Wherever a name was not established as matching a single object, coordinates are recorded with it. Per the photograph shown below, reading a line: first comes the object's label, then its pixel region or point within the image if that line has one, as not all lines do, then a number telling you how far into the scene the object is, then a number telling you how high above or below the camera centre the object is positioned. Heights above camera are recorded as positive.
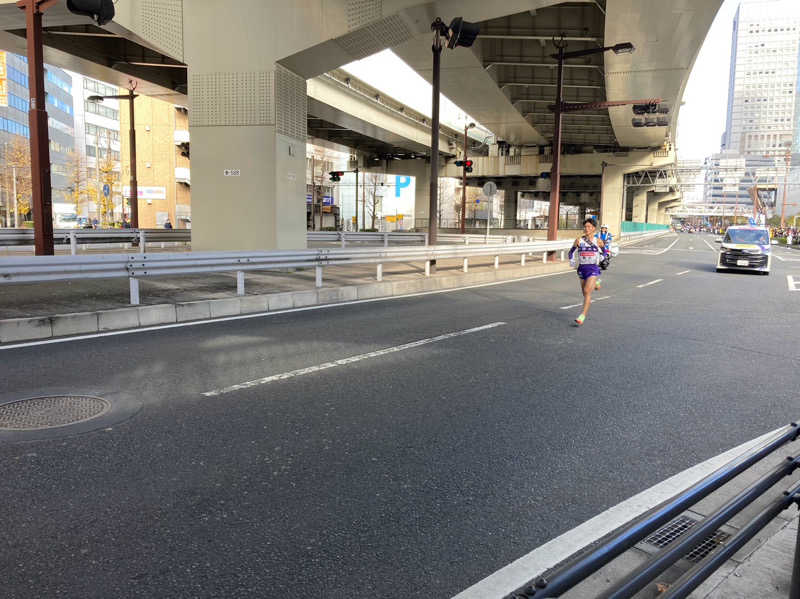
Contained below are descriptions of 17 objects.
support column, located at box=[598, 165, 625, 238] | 51.81 +3.85
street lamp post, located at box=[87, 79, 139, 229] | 25.61 +3.17
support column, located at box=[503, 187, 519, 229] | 74.88 +4.01
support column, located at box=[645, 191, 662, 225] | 97.89 +6.58
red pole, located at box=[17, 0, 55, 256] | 11.06 +1.80
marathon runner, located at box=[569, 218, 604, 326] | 10.28 -0.32
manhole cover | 4.54 -1.53
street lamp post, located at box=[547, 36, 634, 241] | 19.73 +4.39
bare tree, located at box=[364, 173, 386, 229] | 93.44 +8.75
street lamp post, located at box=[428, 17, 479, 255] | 14.59 +5.16
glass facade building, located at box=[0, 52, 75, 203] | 70.81 +16.18
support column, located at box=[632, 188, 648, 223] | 82.25 +5.07
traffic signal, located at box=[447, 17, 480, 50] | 14.48 +5.26
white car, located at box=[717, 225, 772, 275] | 21.16 -0.32
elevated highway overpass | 15.07 +5.17
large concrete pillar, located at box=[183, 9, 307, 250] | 15.23 +2.80
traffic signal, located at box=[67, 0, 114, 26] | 10.65 +4.20
